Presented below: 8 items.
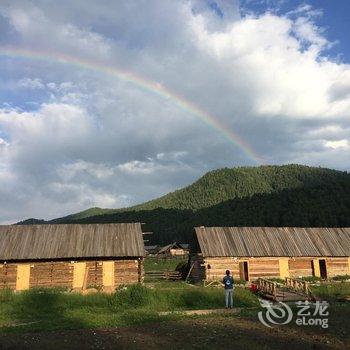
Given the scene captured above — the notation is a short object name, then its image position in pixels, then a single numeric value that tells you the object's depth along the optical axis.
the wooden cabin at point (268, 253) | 32.38
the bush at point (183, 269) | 37.09
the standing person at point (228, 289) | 17.25
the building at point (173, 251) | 86.12
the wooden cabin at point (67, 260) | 27.84
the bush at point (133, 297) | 18.42
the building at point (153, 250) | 93.06
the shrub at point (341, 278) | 31.96
